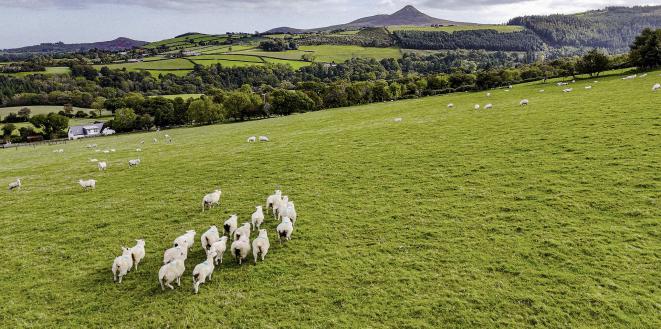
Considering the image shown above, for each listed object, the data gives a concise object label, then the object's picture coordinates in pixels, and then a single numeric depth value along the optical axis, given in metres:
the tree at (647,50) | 68.38
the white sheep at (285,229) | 15.28
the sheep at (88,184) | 25.44
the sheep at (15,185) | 27.44
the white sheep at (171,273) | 12.26
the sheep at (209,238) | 14.45
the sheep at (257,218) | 16.44
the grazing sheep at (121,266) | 13.13
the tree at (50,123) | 98.31
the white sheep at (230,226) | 15.64
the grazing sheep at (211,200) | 19.55
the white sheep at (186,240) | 14.16
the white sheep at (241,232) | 14.73
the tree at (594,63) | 73.56
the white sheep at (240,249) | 13.67
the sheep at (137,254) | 13.90
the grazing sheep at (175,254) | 13.34
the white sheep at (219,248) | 13.56
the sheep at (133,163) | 32.34
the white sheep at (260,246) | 13.83
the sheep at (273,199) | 18.38
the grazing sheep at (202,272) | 12.18
